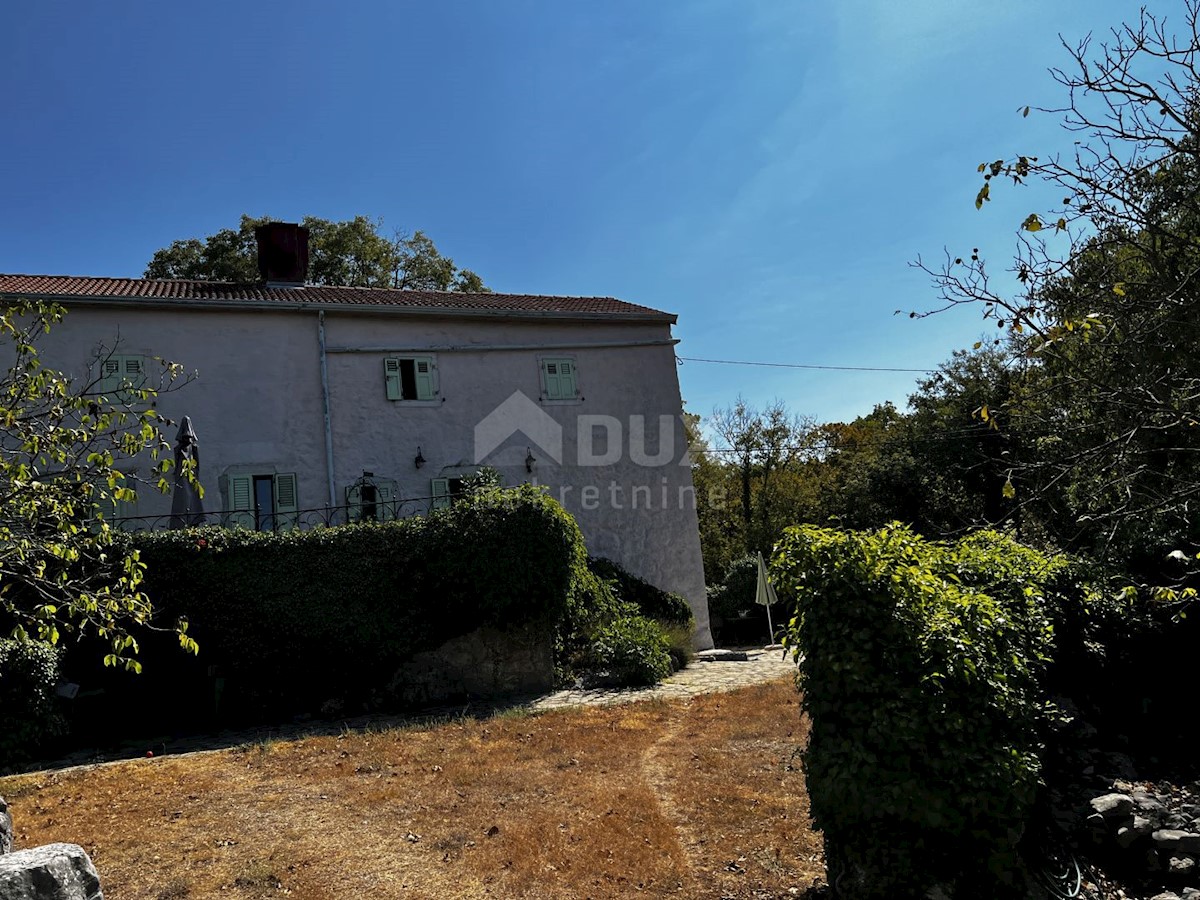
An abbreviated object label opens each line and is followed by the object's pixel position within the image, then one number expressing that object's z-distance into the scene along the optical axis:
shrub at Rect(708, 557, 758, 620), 25.61
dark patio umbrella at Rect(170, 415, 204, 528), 13.03
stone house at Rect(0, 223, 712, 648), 16.52
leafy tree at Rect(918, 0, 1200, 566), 4.32
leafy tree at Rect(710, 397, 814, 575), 32.16
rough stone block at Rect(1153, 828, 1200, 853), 5.74
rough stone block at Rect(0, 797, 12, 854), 4.69
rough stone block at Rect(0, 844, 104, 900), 3.63
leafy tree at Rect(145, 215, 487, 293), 27.05
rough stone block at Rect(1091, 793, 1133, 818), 5.98
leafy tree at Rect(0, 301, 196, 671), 4.67
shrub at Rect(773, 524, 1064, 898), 5.00
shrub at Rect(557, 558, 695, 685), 14.64
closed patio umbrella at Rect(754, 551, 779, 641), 19.11
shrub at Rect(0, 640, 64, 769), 10.01
